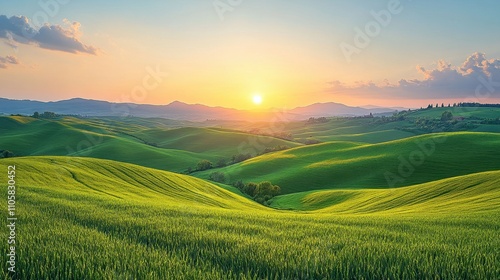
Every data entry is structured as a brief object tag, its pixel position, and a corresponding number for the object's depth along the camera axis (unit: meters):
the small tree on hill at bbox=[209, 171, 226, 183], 96.75
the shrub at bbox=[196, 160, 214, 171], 118.19
